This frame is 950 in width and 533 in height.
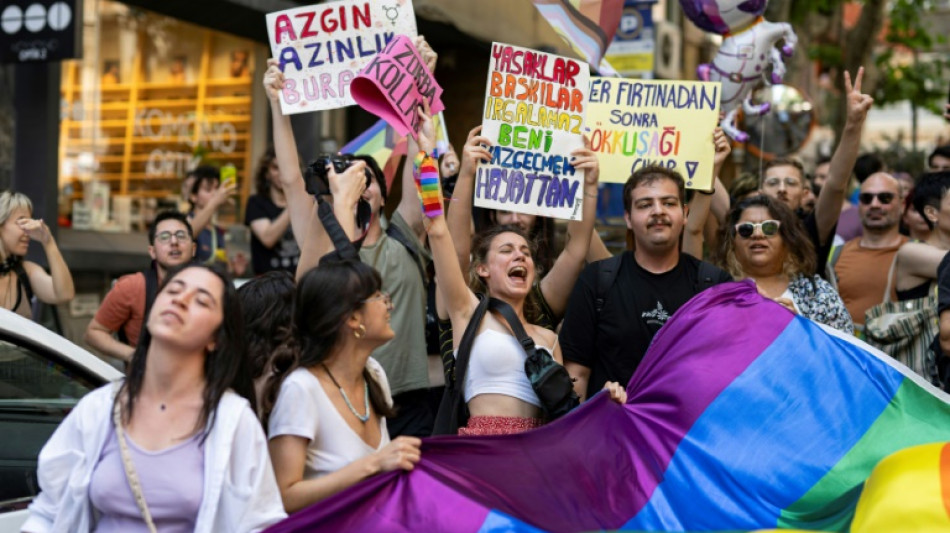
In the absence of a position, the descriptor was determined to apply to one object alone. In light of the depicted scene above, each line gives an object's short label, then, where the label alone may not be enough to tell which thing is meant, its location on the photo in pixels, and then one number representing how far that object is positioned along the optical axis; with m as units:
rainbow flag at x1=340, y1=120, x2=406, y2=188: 7.18
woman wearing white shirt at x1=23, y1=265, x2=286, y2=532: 3.60
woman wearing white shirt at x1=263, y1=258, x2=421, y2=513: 3.97
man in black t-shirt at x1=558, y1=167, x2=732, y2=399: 5.36
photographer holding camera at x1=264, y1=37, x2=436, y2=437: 5.60
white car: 4.38
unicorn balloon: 8.05
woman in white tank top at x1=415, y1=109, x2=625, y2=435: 4.88
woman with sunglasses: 5.90
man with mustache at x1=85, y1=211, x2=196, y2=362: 6.89
